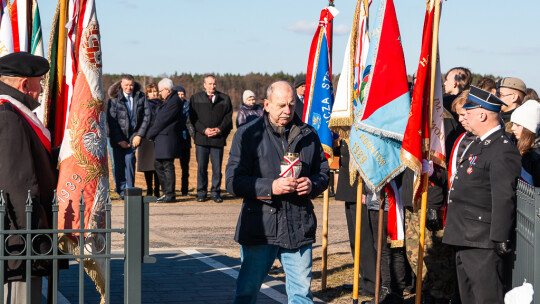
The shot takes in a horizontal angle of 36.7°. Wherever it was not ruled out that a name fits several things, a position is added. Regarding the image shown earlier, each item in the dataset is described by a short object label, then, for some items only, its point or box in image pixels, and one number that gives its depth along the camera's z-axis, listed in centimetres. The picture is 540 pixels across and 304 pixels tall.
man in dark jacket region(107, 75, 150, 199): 1557
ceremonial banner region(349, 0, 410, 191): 745
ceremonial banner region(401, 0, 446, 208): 706
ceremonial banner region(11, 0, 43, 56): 704
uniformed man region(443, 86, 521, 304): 601
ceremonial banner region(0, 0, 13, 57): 693
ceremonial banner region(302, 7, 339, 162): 859
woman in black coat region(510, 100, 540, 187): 665
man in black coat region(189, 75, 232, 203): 1556
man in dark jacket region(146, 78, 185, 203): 1558
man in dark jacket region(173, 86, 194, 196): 1603
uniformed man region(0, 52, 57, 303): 484
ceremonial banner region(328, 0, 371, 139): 795
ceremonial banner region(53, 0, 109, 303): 564
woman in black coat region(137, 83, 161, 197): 1591
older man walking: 608
